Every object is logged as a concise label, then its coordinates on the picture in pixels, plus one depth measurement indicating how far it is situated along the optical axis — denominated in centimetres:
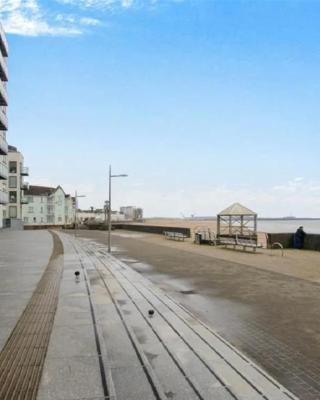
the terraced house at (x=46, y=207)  10369
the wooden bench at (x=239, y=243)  2441
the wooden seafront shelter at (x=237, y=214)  3341
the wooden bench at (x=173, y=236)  3629
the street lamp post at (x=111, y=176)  2609
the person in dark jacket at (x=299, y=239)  2696
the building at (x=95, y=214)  15950
